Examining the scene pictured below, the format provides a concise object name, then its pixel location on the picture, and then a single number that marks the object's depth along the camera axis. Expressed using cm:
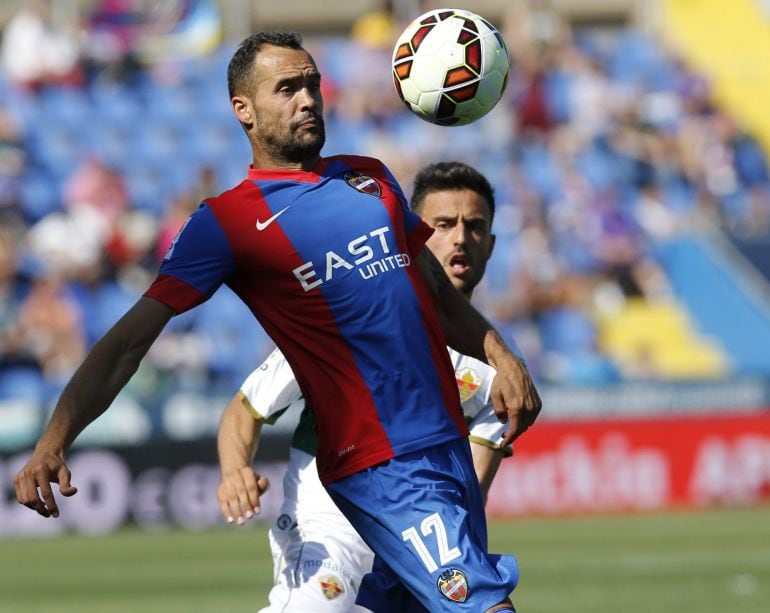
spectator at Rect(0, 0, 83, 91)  4059
